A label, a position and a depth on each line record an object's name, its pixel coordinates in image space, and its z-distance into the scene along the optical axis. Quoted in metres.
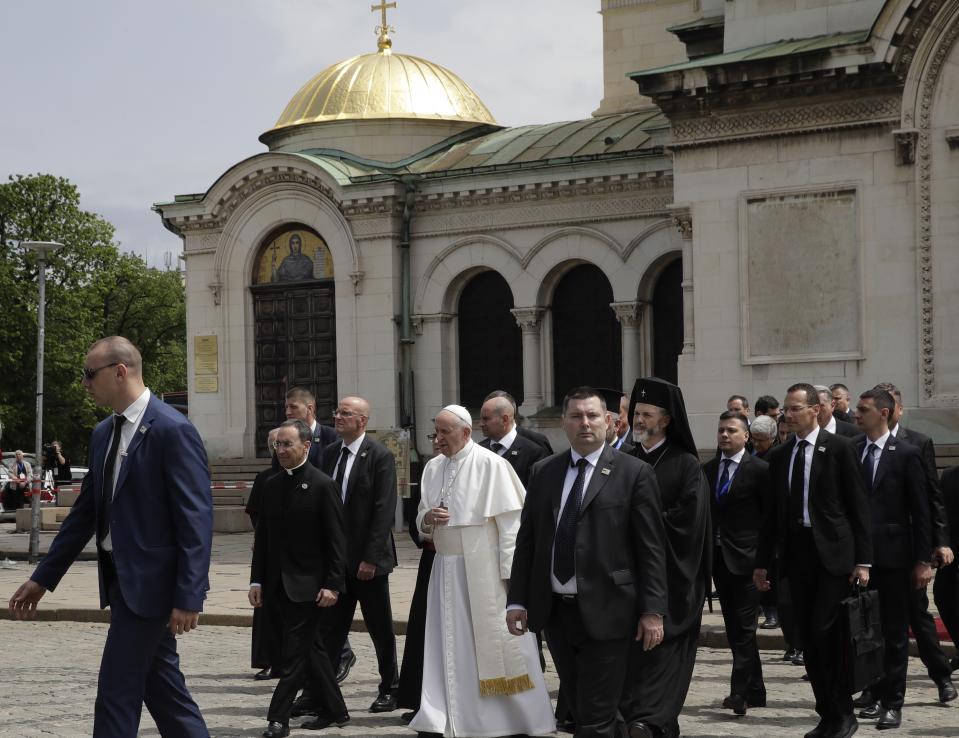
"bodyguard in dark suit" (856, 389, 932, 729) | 10.78
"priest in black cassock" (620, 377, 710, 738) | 8.35
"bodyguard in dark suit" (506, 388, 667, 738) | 7.91
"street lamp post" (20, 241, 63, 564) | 23.98
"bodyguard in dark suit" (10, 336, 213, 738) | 7.20
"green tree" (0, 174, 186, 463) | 52.22
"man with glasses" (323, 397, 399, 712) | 11.25
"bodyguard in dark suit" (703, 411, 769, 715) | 10.77
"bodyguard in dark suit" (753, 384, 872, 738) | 9.66
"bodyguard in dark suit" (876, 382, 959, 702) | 10.95
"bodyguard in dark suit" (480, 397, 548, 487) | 11.64
